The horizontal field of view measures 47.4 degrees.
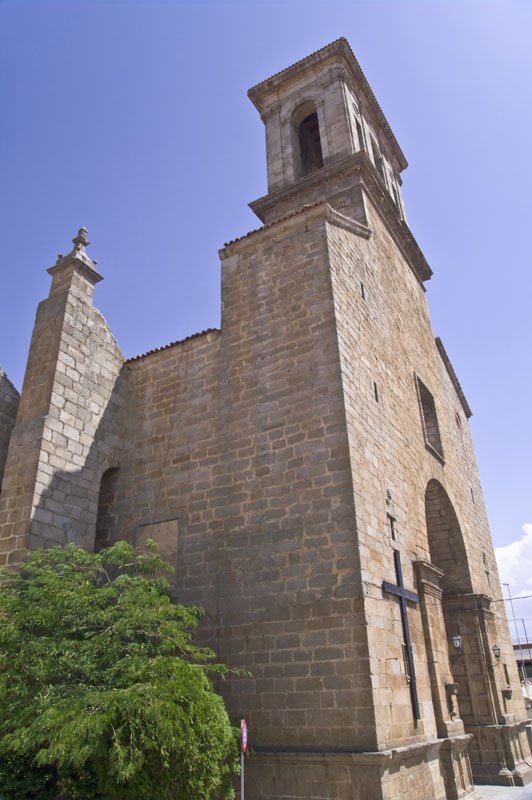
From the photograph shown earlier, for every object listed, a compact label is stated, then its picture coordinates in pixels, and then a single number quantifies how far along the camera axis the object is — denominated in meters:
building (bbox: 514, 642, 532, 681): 27.04
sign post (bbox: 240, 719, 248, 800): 6.13
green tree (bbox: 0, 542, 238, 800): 5.41
